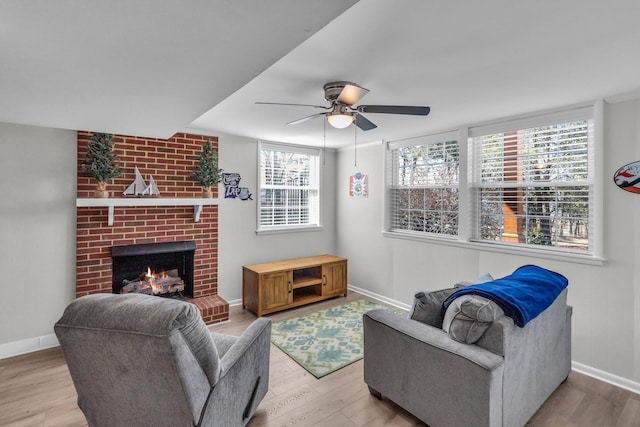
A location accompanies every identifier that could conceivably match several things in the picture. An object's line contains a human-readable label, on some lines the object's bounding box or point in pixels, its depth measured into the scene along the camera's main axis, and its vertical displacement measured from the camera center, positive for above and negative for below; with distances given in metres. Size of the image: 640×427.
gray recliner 1.36 -0.67
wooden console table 3.98 -0.95
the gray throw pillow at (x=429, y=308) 2.21 -0.67
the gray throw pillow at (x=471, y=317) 1.83 -0.62
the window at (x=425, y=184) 3.86 +0.34
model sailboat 3.39 +0.23
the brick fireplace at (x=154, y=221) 3.24 -0.12
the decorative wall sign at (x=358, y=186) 4.80 +0.38
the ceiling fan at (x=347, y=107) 2.26 +0.78
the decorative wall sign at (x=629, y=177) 2.50 +0.27
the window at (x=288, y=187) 4.57 +0.35
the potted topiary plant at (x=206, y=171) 3.75 +0.46
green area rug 2.92 -1.32
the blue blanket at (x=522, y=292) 1.85 -0.50
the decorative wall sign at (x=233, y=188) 4.18 +0.30
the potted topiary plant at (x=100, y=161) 3.09 +0.47
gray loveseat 1.79 -0.93
